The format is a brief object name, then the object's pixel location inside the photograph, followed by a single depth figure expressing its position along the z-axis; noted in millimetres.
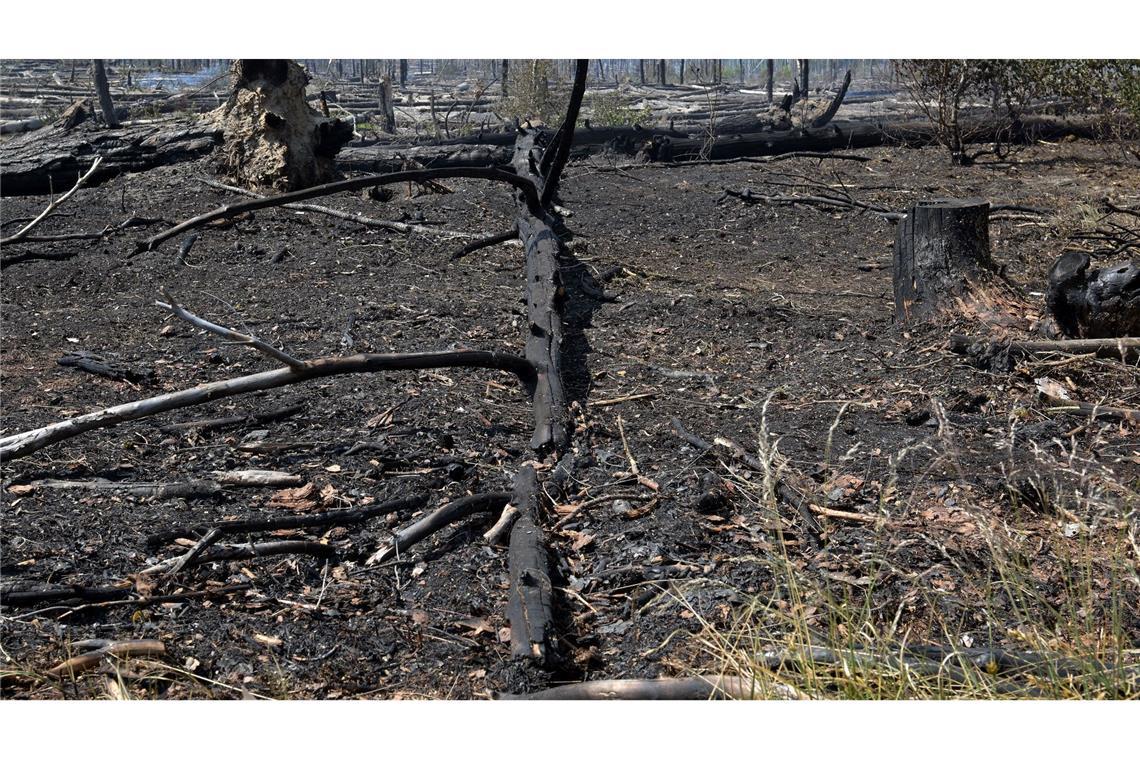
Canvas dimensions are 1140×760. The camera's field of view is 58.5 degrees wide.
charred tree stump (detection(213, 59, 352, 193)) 9000
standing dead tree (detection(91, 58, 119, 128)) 16250
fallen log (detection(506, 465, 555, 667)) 2910
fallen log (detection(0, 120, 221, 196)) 9438
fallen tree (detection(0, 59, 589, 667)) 3117
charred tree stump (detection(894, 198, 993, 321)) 5680
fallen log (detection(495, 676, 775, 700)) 2510
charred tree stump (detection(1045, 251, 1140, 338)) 5059
